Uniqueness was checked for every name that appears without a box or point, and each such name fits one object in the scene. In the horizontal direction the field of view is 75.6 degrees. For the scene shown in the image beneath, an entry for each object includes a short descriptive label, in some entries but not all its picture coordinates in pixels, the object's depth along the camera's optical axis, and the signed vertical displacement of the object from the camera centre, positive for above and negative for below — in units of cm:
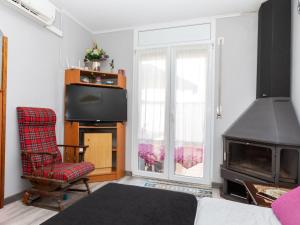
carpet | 287 -119
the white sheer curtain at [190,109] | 322 +7
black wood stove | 223 -17
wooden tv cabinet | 310 -44
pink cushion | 93 -49
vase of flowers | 343 +99
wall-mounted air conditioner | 227 +127
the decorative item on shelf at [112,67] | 369 +88
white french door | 322 -1
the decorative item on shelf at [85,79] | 326 +57
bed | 101 -57
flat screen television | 307 +13
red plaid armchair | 223 -68
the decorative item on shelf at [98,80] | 339 +56
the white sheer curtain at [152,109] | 343 +7
